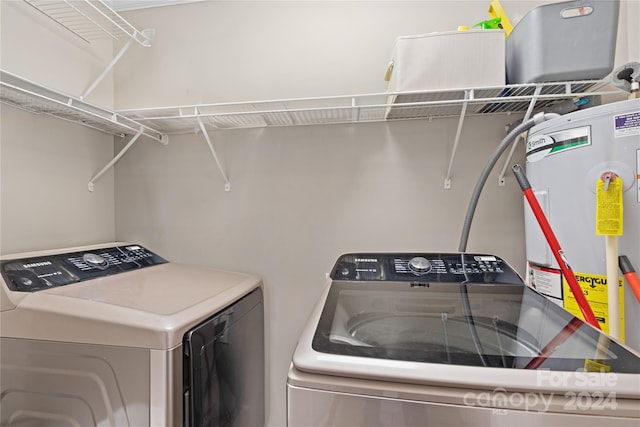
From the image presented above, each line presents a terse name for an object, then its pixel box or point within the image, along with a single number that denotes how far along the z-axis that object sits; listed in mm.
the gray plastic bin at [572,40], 1152
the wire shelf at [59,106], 1199
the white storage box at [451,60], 1272
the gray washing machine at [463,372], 566
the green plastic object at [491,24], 1384
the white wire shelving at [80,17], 1410
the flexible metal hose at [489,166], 1222
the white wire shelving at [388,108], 1311
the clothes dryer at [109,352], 903
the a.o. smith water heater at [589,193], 960
